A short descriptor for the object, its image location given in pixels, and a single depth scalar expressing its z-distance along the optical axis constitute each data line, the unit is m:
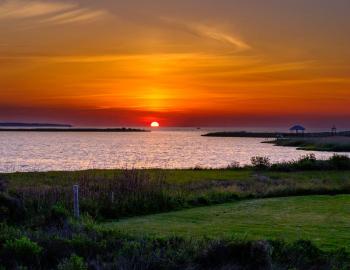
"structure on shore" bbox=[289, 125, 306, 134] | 186.12
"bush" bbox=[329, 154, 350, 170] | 48.72
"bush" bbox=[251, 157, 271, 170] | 50.59
